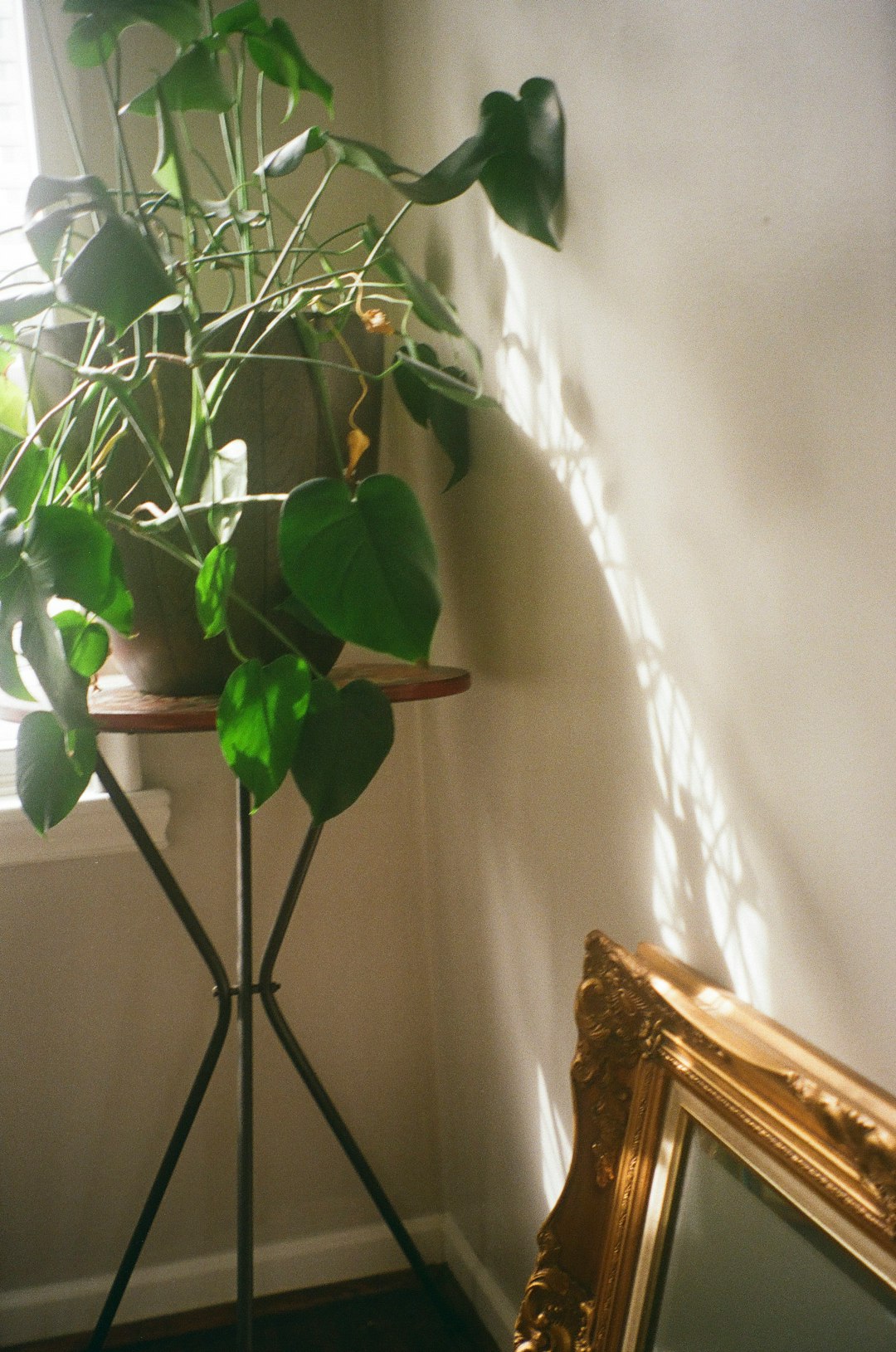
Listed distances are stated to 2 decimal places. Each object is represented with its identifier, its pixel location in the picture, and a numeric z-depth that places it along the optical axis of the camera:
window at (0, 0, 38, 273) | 1.44
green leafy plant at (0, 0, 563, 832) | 0.74
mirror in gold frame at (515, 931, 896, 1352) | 0.63
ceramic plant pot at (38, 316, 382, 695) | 0.97
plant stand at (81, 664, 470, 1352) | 1.03
